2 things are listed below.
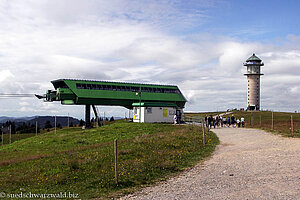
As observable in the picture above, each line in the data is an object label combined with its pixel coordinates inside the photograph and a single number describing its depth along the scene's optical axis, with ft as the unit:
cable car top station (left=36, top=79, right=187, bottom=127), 160.86
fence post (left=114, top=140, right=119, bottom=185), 37.23
